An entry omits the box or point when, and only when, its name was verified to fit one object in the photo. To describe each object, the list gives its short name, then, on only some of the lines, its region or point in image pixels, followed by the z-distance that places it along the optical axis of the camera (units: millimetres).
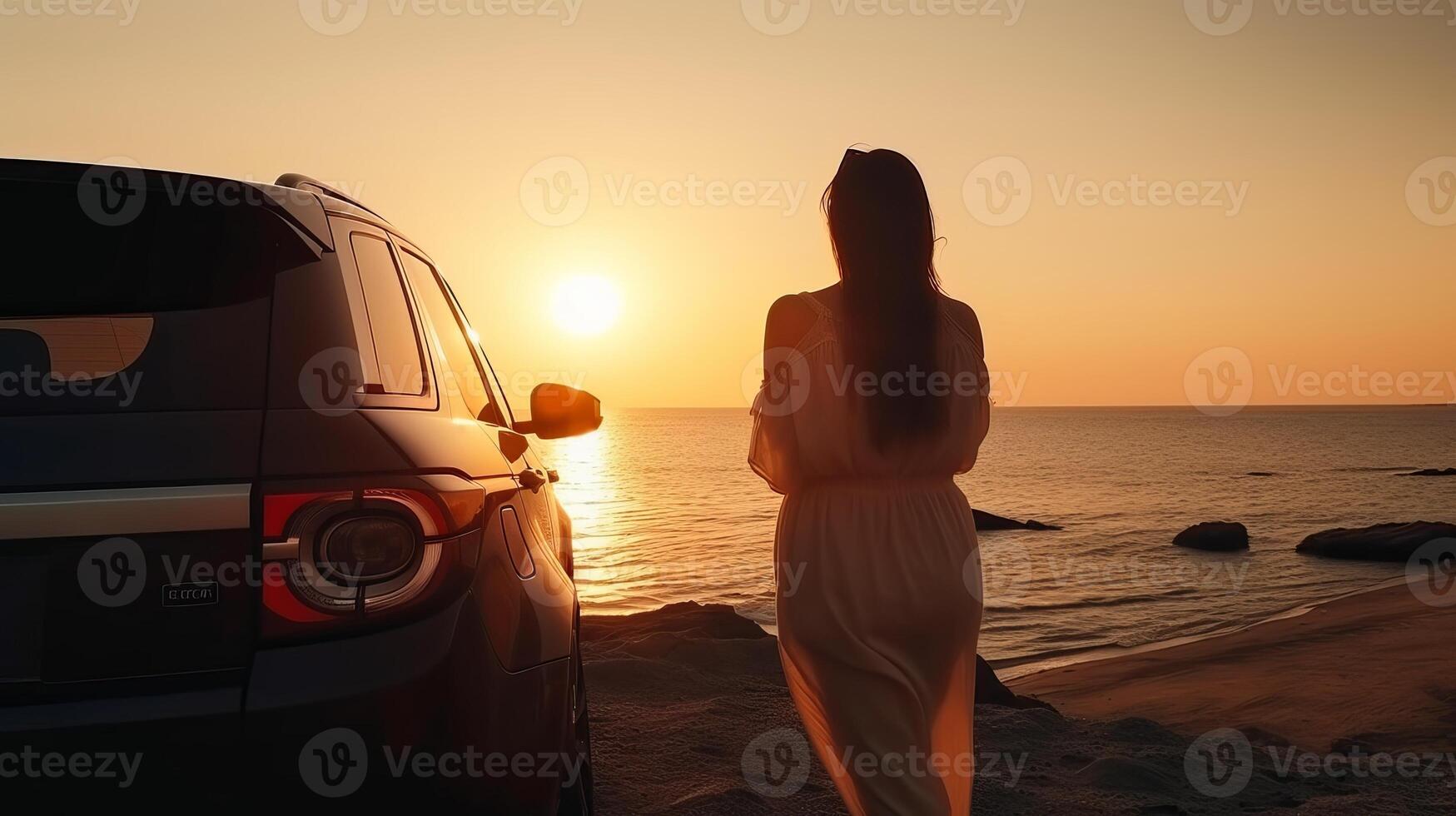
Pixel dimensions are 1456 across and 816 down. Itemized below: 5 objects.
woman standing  2670
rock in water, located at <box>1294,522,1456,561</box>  20938
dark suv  1514
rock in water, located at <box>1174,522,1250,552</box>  24031
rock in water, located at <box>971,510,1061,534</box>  28969
